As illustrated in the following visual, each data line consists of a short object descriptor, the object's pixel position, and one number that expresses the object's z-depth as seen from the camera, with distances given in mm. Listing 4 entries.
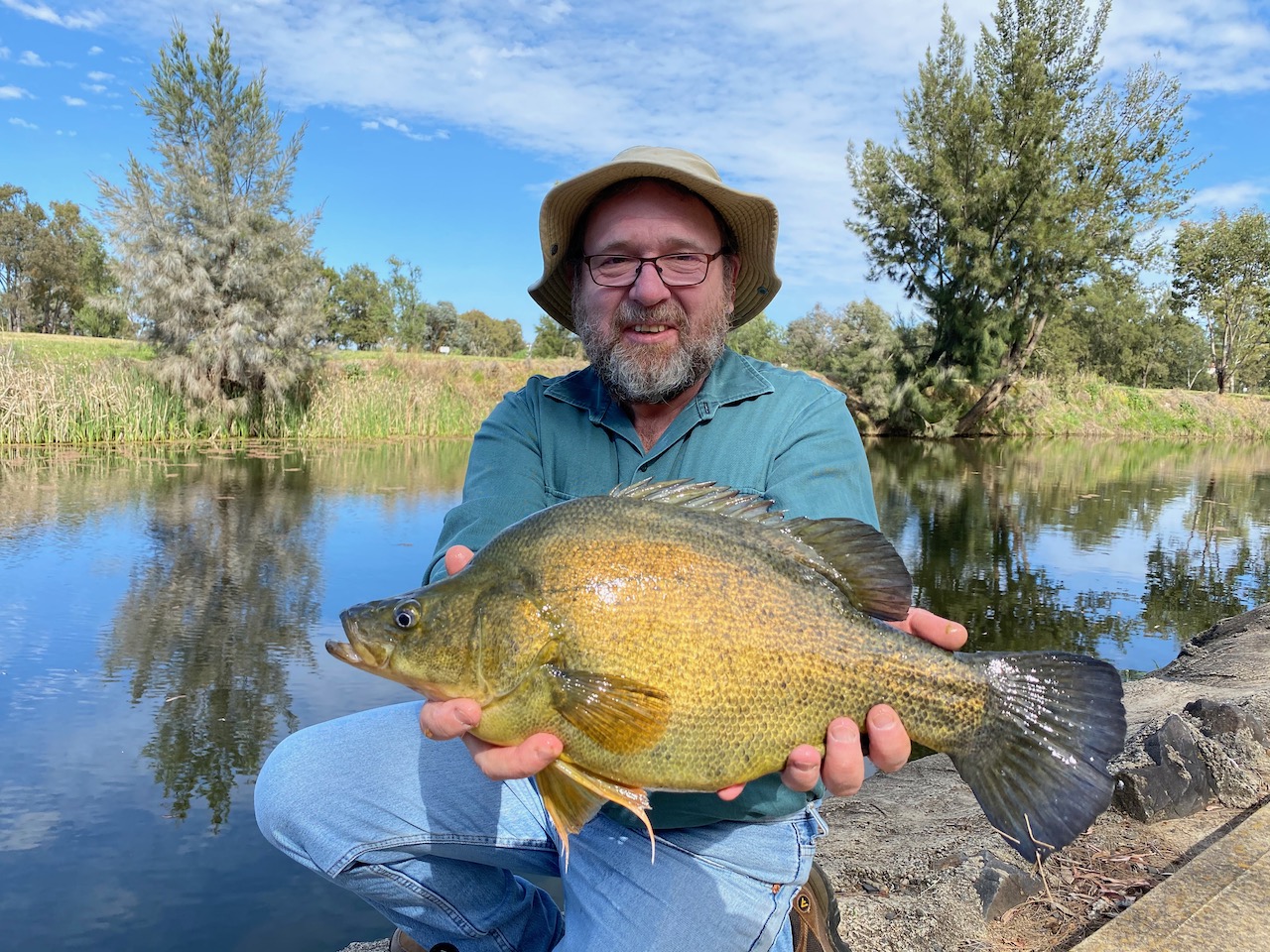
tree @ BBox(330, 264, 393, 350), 71250
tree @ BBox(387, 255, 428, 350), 55688
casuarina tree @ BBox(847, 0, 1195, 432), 31922
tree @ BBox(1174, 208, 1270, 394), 48500
